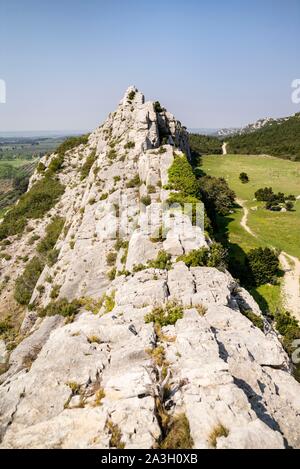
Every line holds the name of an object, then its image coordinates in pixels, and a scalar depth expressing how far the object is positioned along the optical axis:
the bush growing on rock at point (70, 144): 69.94
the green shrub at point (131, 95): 58.33
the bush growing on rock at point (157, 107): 54.83
